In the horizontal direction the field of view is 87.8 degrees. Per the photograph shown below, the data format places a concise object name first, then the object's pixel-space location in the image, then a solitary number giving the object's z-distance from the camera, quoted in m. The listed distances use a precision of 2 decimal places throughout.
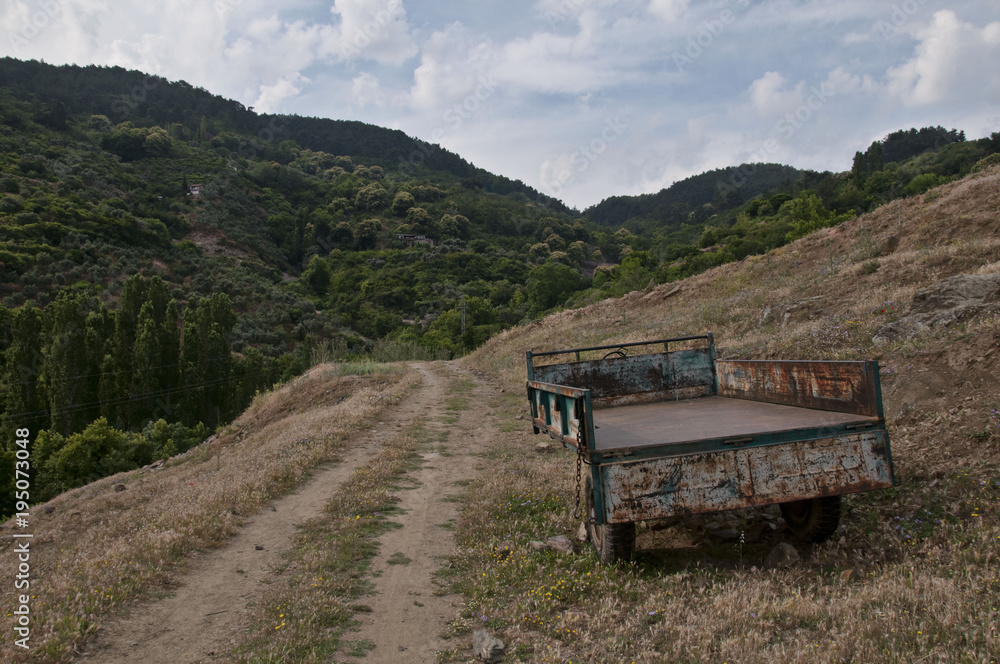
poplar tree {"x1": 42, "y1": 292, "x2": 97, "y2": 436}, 28.31
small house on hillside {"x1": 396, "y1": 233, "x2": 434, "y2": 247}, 103.81
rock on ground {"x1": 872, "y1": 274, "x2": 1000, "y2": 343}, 7.50
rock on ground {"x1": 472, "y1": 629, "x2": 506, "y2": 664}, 3.31
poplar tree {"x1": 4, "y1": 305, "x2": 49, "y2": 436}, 28.19
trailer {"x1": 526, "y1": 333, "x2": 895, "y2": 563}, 3.64
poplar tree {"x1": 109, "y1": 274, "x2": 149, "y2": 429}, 30.72
